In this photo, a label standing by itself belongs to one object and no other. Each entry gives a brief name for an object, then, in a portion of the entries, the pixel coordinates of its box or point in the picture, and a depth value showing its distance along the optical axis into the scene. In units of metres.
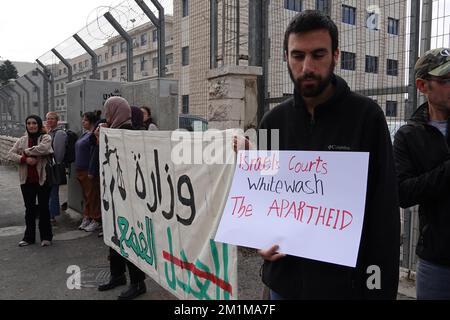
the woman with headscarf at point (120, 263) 3.82
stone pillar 4.76
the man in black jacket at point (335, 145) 1.64
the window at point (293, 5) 4.84
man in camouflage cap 1.95
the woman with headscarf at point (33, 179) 5.57
